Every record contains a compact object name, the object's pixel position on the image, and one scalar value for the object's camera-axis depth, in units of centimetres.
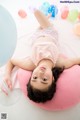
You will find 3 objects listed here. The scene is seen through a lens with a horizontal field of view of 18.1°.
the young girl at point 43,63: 106
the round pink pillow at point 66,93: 105
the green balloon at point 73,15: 121
